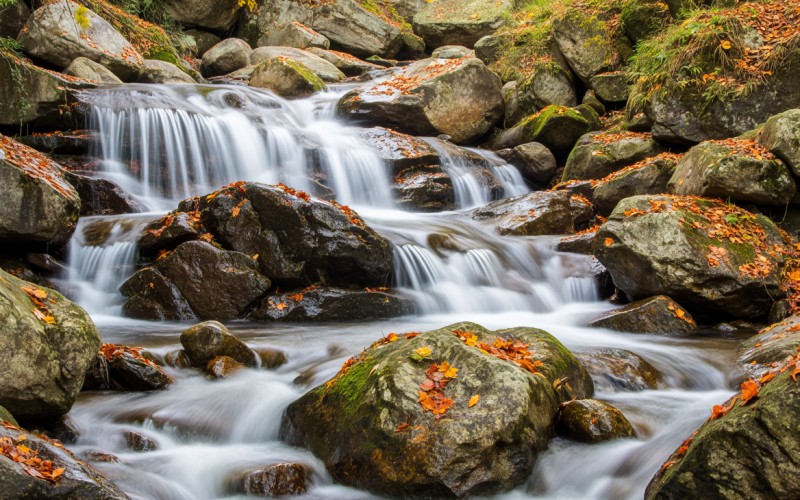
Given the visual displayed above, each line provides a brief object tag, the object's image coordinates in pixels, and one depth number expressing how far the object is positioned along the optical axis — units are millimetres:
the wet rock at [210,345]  6023
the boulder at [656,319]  7641
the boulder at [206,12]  19750
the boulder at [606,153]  12227
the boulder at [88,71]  13078
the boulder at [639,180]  10992
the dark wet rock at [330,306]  8133
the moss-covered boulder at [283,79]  16500
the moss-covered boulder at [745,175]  8656
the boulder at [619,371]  5715
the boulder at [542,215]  11094
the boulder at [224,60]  19141
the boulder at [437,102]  15156
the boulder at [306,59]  18862
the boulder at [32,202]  7508
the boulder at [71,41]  13133
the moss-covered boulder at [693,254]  7820
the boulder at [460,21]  23375
